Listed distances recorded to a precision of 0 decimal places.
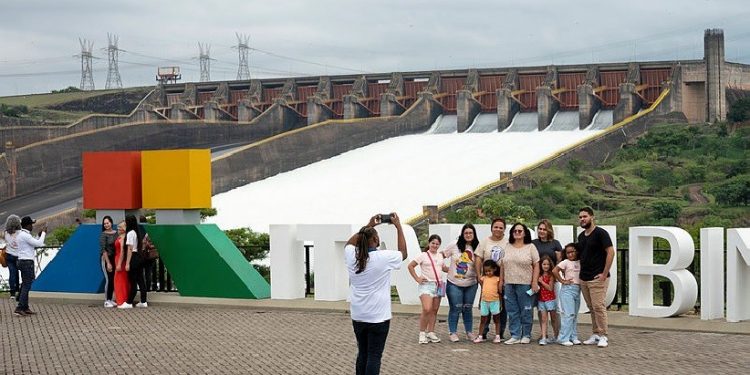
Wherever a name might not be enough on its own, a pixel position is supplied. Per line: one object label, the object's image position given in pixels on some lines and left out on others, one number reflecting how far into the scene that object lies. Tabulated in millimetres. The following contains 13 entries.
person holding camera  11836
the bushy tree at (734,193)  47188
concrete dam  56188
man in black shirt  15992
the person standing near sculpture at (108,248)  21672
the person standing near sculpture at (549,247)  16547
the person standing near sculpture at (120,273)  21570
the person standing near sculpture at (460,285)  16641
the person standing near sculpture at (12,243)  20516
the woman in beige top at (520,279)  16281
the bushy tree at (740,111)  61750
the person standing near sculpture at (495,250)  16453
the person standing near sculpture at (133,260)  21438
